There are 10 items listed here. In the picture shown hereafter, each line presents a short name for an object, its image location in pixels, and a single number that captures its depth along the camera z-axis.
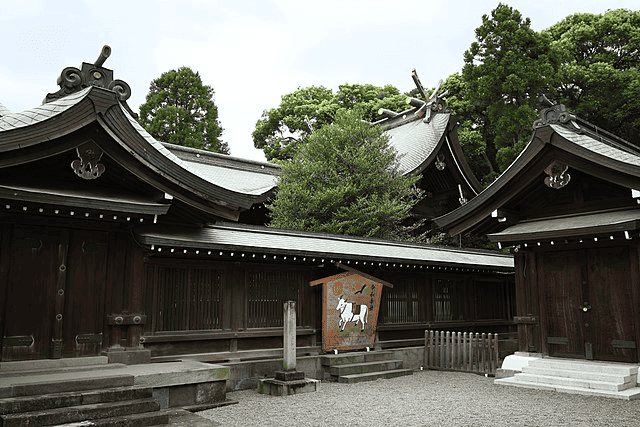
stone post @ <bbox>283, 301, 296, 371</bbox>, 10.59
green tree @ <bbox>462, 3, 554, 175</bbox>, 25.27
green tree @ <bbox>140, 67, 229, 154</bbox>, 39.44
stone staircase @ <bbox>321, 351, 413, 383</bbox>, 11.90
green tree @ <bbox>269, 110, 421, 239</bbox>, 17.00
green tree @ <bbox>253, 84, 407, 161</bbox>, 39.92
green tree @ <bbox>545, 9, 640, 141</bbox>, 27.75
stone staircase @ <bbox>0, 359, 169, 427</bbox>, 7.01
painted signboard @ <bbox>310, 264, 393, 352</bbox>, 12.57
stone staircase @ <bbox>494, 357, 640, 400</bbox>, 10.02
